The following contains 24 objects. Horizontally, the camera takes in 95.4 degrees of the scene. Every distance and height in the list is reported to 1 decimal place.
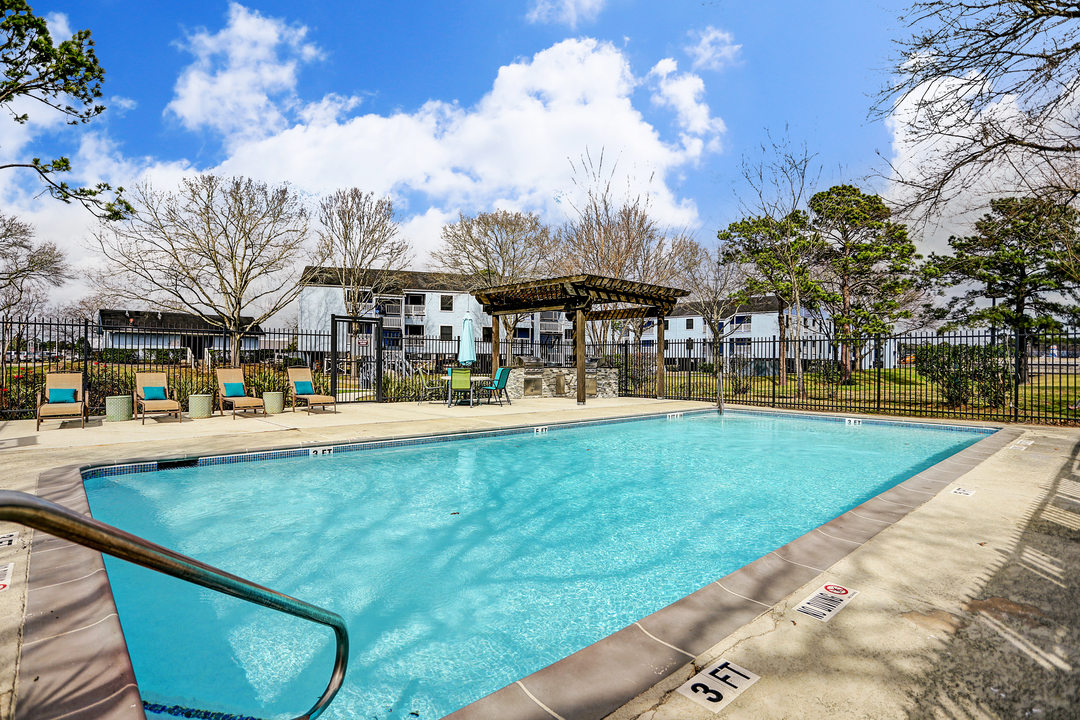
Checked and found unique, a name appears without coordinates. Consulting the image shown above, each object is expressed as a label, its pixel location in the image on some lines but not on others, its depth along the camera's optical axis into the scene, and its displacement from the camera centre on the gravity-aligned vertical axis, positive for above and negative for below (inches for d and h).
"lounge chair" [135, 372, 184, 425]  388.8 -29.3
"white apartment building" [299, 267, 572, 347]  1664.6 +183.4
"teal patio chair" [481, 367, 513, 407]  534.0 -21.7
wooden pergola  555.5 +74.6
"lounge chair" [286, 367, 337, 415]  463.3 -23.2
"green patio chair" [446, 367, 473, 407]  516.4 -21.9
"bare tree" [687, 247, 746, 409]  1167.6 +190.5
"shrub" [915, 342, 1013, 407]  474.6 -16.2
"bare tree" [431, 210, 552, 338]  1231.5 +288.7
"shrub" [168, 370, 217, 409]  465.4 -24.6
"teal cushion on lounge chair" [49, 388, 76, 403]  370.9 -25.8
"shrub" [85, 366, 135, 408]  460.4 -26.2
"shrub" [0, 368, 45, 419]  426.0 -28.2
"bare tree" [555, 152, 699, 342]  832.3 +220.2
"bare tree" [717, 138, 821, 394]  664.4 +221.6
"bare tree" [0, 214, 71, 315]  880.2 +192.7
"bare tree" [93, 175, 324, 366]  732.0 +180.8
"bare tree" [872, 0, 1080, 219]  268.2 +150.9
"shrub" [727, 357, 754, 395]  630.2 -31.4
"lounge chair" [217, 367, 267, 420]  444.8 -22.5
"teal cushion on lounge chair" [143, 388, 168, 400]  407.8 -27.9
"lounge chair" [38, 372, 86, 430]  359.6 -27.9
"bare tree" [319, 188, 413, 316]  1040.2 +267.3
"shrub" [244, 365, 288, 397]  513.3 -24.0
